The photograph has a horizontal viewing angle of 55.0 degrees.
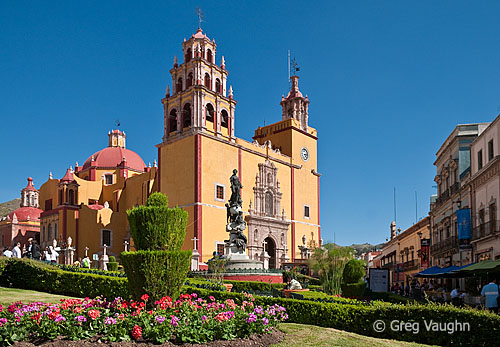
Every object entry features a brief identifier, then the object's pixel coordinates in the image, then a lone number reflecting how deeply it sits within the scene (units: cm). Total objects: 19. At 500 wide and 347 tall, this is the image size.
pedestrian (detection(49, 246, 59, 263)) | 2736
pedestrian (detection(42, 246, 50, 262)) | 2709
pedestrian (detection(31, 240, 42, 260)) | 2627
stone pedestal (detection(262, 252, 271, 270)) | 3325
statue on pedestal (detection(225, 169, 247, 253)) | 2494
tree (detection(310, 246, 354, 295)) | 2323
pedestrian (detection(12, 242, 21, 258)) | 2300
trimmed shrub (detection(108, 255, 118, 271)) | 2709
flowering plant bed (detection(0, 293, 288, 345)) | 794
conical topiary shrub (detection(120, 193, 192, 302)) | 1039
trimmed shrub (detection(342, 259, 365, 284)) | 2086
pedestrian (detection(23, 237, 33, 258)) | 2713
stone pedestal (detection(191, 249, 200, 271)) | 3162
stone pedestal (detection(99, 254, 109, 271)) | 2915
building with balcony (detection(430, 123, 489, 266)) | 2898
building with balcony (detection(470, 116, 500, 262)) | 2323
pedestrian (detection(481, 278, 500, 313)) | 1404
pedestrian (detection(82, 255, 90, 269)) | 2378
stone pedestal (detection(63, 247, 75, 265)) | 3309
